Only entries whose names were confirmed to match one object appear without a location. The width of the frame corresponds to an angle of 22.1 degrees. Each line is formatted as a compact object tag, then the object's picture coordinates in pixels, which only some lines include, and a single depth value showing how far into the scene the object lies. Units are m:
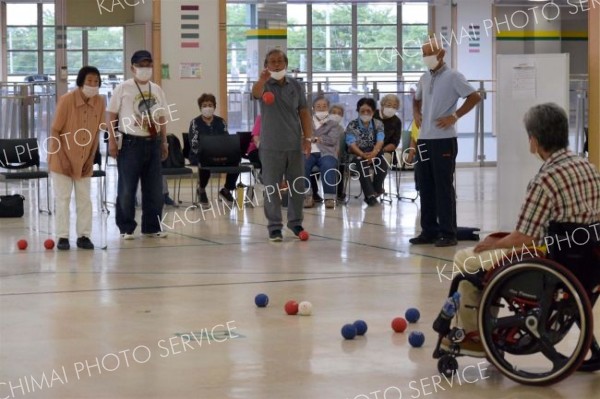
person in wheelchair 6.54
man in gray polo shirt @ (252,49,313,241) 12.45
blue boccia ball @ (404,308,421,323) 8.19
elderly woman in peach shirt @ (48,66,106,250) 12.03
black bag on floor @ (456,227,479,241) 12.77
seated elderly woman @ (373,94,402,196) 17.68
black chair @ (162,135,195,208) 15.91
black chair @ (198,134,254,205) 16.12
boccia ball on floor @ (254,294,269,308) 8.83
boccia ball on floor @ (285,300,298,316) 8.60
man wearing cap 12.56
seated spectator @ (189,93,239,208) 16.62
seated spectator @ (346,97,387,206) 17.14
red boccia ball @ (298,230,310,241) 12.90
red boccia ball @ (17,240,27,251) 12.24
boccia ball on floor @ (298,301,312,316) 8.56
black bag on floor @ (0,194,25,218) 15.17
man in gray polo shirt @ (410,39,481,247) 12.01
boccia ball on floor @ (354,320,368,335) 7.83
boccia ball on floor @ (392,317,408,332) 7.92
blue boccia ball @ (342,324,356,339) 7.70
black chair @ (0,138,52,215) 15.71
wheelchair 6.30
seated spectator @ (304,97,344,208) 16.82
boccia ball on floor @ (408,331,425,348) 7.44
